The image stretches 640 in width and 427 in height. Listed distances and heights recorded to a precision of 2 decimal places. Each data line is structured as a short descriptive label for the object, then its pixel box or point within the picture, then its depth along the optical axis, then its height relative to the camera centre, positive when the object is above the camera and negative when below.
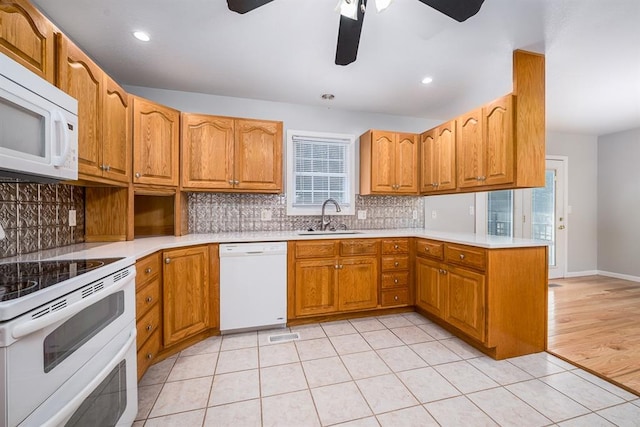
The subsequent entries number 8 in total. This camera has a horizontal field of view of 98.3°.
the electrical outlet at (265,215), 3.17 -0.03
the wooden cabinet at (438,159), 2.90 +0.61
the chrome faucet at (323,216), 3.22 -0.04
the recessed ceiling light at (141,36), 1.99 +1.29
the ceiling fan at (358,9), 1.34 +1.03
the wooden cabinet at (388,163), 3.23 +0.60
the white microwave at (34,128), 1.01 +0.35
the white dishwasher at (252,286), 2.47 -0.67
